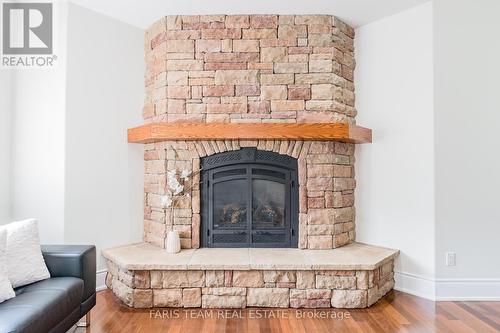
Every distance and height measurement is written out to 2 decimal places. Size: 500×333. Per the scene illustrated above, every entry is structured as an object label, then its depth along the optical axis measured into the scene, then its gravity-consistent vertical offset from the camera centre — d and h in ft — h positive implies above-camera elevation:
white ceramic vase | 10.03 -2.35
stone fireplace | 10.58 +0.95
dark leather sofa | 5.57 -2.57
